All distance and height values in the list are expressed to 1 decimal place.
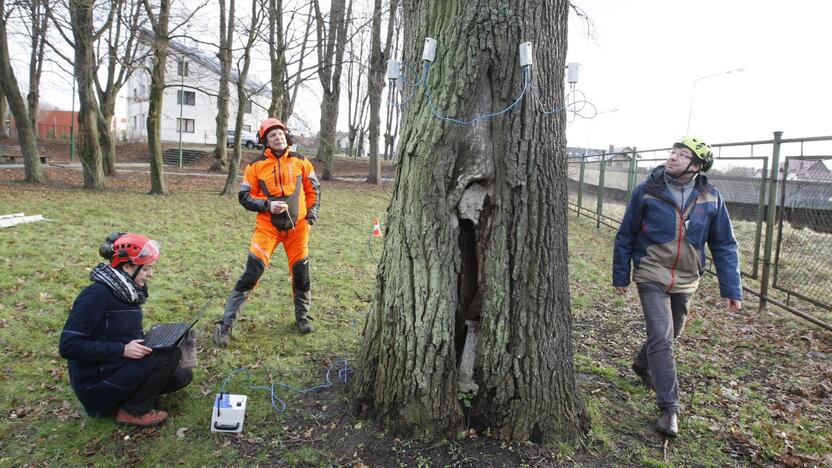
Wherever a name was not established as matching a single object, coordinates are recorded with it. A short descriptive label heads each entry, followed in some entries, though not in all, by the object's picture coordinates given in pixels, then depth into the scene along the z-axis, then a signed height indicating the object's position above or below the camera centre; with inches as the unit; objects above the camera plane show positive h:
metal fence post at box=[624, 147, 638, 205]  429.7 +17.3
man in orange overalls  168.7 -10.9
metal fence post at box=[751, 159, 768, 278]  247.9 -10.5
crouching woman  113.3 -39.2
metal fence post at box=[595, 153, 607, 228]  495.8 -1.3
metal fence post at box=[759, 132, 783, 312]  233.3 -5.2
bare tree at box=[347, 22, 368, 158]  1439.8 +208.1
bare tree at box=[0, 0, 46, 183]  503.5 +50.0
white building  1775.3 +194.1
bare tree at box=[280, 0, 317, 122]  569.9 +137.7
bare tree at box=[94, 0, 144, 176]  524.4 +124.4
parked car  1363.9 +103.0
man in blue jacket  132.6 -11.5
